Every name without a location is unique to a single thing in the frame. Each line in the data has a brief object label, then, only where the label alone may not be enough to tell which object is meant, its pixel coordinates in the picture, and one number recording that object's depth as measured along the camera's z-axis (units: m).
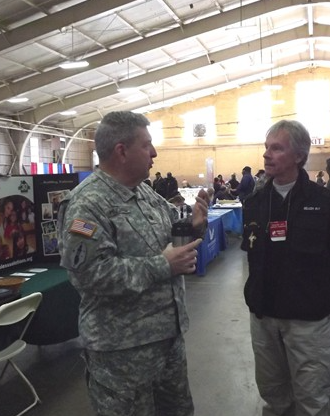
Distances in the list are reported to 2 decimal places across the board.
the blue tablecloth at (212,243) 5.83
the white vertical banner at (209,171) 15.88
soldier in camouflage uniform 1.23
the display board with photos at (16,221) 3.18
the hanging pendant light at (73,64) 9.76
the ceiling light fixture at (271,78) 15.29
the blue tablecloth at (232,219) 8.43
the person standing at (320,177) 12.35
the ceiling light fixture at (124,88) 13.54
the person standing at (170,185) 10.57
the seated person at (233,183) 13.82
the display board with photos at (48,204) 3.44
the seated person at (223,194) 11.32
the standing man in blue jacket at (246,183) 9.34
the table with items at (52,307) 2.94
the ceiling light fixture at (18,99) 12.66
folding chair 2.36
